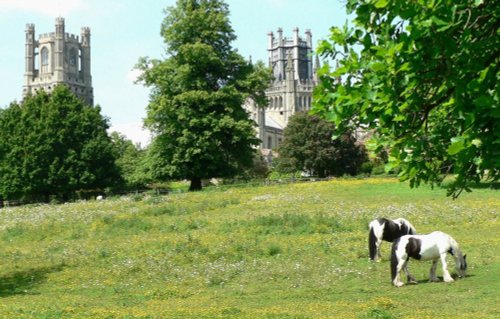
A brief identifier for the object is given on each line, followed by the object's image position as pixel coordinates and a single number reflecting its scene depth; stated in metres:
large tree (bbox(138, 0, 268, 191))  52.62
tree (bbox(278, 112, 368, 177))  90.38
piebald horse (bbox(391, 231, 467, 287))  19.06
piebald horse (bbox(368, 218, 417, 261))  22.86
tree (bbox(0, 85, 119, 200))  69.38
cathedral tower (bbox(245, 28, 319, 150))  177.25
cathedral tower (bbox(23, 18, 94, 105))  198.51
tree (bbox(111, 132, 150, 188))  56.94
